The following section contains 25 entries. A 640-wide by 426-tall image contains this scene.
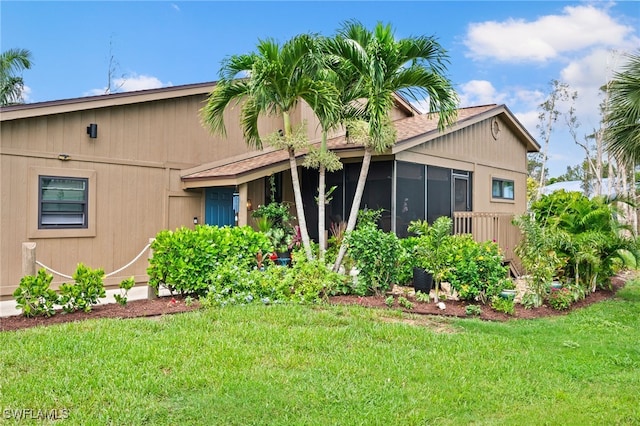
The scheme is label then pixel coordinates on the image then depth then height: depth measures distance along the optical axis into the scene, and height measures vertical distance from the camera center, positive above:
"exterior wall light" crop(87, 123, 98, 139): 8.97 +1.76
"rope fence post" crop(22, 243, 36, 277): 6.58 -0.37
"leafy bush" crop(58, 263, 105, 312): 6.33 -0.76
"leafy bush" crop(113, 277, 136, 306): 6.79 -0.75
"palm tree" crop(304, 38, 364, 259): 8.62 +2.12
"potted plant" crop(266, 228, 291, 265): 10.14 -0.25
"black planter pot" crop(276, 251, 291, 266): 10.10 -0.54
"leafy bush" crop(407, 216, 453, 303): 7.66 -0.29
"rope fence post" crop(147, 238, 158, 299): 7.66 -0.93
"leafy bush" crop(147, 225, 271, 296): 7.30 -0.39
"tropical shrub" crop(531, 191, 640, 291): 9.25 -0.16
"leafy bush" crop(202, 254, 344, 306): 6.95 -0.75
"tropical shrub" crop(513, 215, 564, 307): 7.80 -0.40
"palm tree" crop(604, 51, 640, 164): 9.32 +2.20
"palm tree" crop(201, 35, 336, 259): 8.30 +2.45
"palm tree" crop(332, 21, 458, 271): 8.32 +2.65
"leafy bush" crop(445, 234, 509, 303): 7.44 -0.60
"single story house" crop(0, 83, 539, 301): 8.31 +1.08
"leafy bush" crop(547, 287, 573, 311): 7.81 -1.03
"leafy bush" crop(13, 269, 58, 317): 6.10 -0.79
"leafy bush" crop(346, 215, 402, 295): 7.84 -0.40
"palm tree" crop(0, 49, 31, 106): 15.57 +4.98
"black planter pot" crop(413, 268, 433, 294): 8.39 -0.80
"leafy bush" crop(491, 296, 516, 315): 7.17 -1.03
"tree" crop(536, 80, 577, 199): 31.89 +7.76
